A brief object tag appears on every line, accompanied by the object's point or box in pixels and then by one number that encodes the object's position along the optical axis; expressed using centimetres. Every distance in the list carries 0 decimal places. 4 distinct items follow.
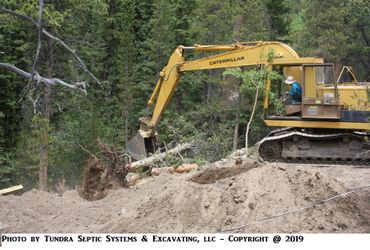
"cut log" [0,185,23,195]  1081
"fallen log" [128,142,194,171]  1568
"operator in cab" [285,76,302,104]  1488
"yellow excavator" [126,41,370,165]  1430
